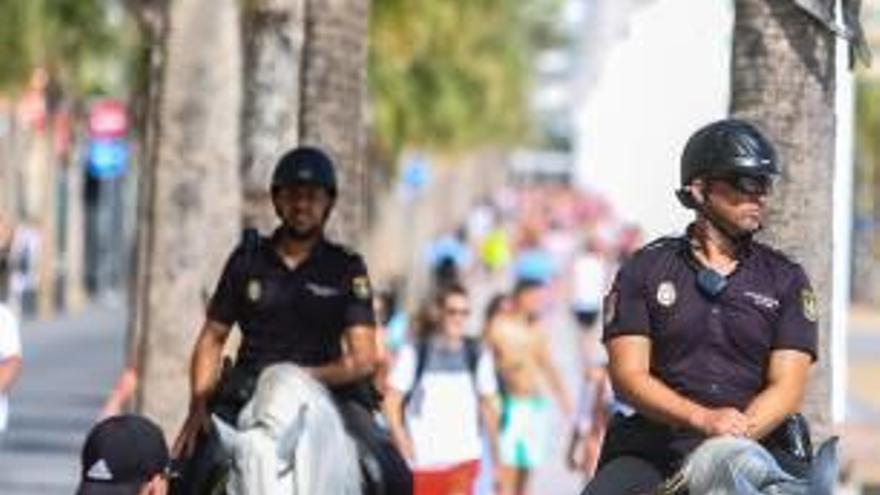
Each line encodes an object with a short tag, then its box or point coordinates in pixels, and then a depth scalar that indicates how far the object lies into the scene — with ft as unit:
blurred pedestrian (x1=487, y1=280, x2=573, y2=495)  103.24
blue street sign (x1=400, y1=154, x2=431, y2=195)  357.61
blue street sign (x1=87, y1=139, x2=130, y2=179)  324.19
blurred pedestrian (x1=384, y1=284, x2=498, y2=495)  86.84
